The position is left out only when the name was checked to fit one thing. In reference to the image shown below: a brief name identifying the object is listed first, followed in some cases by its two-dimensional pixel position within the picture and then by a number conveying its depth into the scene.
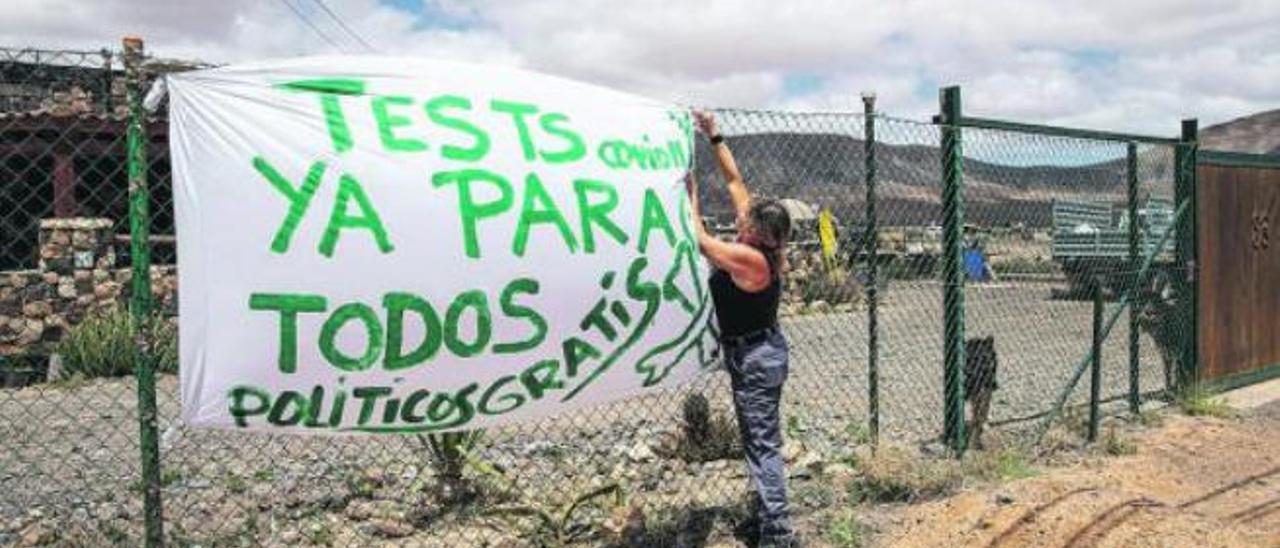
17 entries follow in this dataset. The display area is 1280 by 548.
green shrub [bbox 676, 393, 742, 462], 6.35
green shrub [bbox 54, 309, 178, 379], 10.95
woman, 4.38
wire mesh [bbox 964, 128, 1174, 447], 7.59
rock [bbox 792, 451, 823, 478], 5.96
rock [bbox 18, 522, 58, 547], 4.73
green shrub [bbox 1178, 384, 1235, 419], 8.00
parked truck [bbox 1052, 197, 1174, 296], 8.34
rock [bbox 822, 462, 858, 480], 5.90
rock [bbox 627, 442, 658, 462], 6.43
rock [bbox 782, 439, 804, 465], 6.21
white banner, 3.23
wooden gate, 8.38
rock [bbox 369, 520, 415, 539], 4.99
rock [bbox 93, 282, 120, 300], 12.30
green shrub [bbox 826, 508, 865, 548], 4.96
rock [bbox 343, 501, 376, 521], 5.27
